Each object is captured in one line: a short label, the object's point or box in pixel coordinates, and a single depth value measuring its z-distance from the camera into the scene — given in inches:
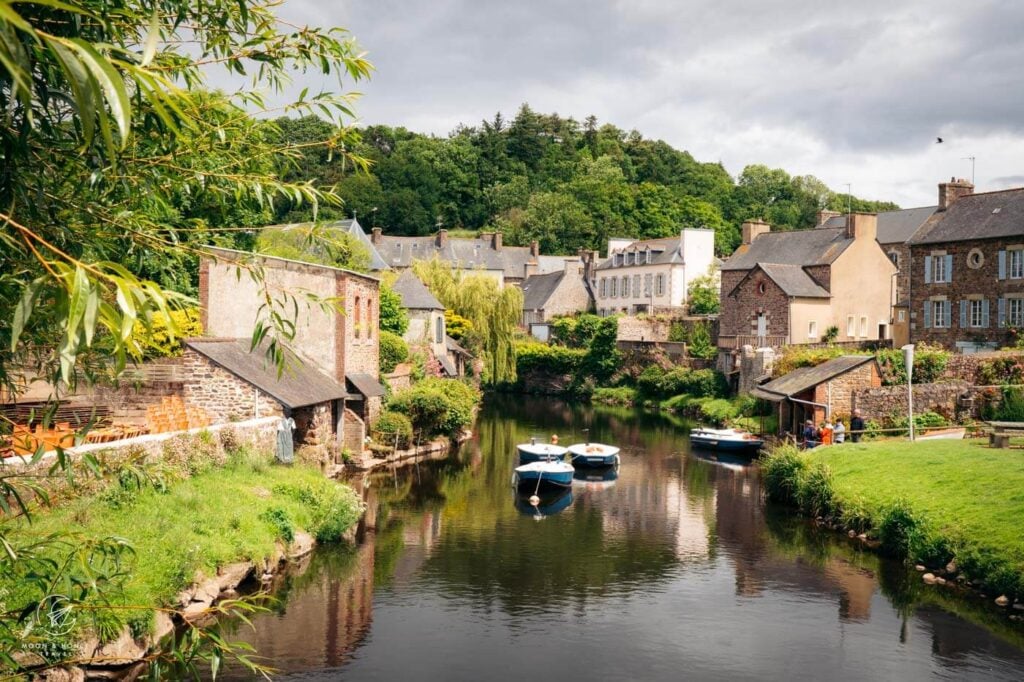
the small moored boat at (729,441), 1322.6
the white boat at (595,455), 1152.8
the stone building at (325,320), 1002.1
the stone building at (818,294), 1863.9
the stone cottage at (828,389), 1196.5
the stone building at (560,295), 2721.5
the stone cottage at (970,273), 1498.5
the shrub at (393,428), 1164.5
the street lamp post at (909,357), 963.3
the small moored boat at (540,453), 1114.1
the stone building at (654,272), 2516.0
